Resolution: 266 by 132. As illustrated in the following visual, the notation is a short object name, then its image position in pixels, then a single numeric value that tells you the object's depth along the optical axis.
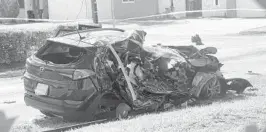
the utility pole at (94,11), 18.55
